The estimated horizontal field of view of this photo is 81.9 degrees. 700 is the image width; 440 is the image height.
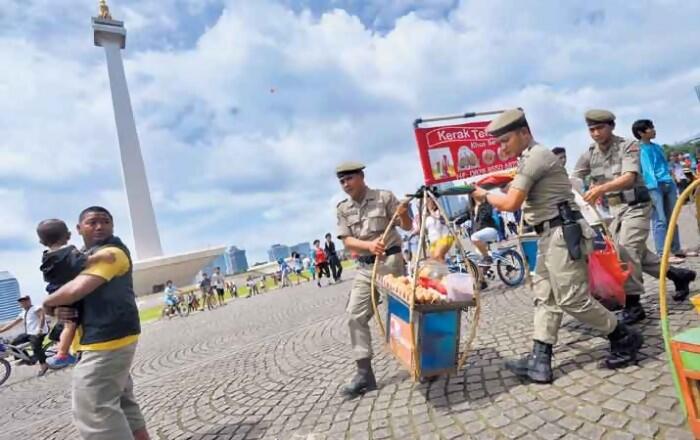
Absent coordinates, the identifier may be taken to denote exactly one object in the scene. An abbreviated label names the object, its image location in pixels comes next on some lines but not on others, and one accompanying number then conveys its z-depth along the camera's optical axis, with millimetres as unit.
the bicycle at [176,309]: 17425
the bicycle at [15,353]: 8404
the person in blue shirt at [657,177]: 5130
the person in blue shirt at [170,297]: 17509
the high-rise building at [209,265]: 38594
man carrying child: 2385
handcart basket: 2840
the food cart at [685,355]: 1723
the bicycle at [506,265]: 7160
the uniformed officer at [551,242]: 2857
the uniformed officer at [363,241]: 3473
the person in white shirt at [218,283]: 19703
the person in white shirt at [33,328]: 8361
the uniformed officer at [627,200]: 3732
